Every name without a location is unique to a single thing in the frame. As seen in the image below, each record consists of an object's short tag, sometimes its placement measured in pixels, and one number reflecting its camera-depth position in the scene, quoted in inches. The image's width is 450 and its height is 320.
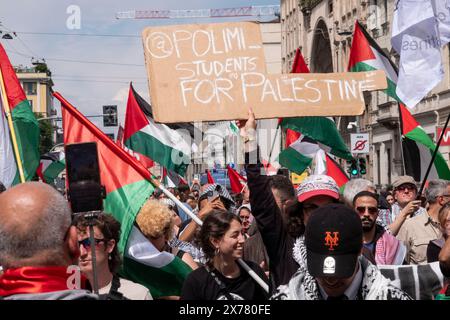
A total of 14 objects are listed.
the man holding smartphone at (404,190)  356.8
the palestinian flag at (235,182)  626.5
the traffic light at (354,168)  1038.9
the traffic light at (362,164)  1063.6
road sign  1013.8
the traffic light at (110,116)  979.0
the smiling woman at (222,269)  193.0
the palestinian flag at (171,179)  696.0
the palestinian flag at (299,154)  462.9
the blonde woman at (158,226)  240.5
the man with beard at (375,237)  224.5
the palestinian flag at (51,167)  595.2
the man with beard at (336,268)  121.3
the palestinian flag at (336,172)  430.0
